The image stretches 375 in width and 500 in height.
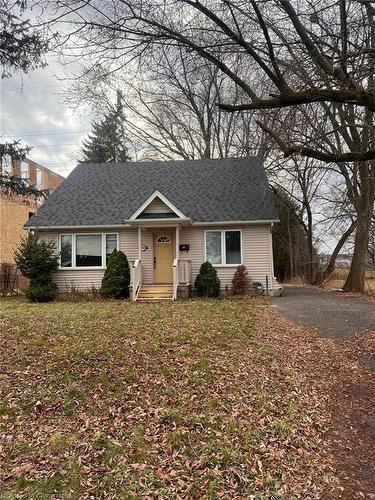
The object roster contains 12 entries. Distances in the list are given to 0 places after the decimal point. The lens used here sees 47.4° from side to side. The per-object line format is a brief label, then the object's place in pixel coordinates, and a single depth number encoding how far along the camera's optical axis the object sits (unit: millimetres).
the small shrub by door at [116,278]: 15633
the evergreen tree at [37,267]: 15805
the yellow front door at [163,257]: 16781
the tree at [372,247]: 25516
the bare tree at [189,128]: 26445
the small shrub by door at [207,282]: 15562
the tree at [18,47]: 7180
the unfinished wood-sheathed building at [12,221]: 25531
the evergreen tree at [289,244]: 25562
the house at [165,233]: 16062
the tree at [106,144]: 37125
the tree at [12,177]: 11133
